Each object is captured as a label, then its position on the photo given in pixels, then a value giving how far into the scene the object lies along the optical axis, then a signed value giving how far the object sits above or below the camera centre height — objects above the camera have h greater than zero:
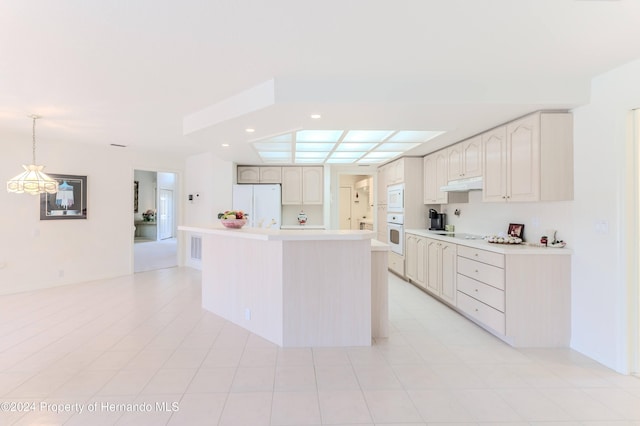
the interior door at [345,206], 8.66 +0.20
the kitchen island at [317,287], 3.02 -0.71
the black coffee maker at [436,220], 5.31 -0.11
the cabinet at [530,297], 3.01 -0.80
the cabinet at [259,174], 6.57 +0.81
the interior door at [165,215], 12.08 -0.06
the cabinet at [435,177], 4.83 +0.58
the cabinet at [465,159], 3.96 +0.72
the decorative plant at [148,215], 12.20 -0.06
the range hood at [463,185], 4.01 +0.38
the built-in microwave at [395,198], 5.61 +0.28
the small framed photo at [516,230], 3.71 -0.19
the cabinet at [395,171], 5.63 +0.78
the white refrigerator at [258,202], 6.24 +0.22
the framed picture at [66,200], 5.12 +0.22
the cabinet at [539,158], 3.03 +0.55
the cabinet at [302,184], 6.70 +0.61
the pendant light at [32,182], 3.88 +0.38
